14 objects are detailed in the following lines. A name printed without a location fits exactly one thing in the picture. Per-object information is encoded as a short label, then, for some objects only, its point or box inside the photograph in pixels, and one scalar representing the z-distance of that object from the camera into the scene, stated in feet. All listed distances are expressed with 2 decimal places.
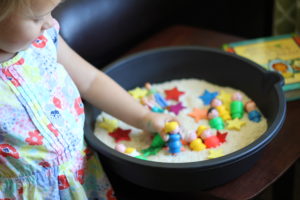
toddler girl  1.88
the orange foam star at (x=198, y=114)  2.84
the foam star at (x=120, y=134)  2.76
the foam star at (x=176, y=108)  2.92
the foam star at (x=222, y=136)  2.60
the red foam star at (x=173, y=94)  3.03
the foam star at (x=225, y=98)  2.92
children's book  2.85
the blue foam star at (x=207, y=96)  2.97
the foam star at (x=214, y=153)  2.47
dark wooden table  2.31
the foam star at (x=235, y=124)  2.69
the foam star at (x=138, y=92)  3.03
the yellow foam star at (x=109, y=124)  2.82
